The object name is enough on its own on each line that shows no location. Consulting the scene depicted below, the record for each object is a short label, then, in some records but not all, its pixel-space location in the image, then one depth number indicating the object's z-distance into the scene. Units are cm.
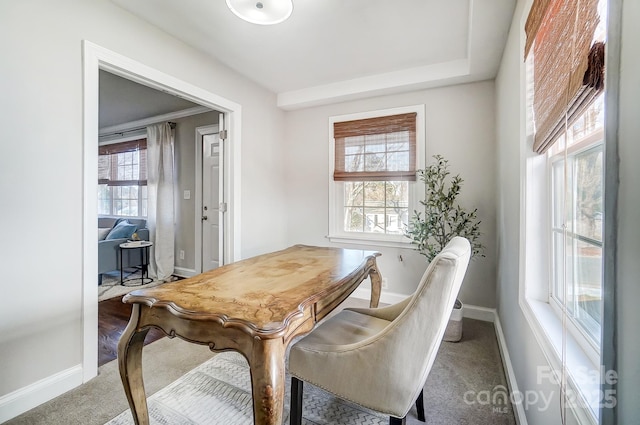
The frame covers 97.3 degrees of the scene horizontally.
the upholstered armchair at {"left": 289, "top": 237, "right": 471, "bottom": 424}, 103
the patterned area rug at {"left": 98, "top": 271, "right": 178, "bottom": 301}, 348
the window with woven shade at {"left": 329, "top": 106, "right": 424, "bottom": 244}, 305
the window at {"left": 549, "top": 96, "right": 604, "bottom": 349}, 91
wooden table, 91
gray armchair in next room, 380
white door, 394
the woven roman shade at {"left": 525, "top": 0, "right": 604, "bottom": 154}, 73
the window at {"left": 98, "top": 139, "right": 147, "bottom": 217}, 479
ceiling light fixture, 156
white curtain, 420
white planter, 230
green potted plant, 252
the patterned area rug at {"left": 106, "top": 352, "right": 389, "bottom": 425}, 147
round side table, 391
